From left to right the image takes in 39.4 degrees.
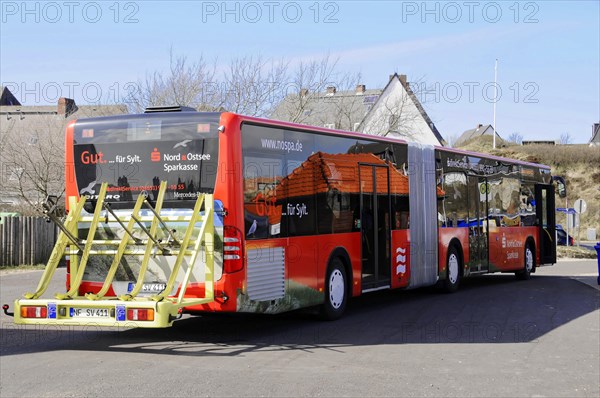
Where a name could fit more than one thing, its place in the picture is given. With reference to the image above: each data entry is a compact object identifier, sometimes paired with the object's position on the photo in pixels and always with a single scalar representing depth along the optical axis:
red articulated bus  11.07
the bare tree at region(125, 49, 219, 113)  35.16
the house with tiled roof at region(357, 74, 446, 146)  45.72
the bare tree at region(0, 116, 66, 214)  33.16
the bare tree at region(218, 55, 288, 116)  35.62
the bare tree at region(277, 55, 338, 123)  37.34
